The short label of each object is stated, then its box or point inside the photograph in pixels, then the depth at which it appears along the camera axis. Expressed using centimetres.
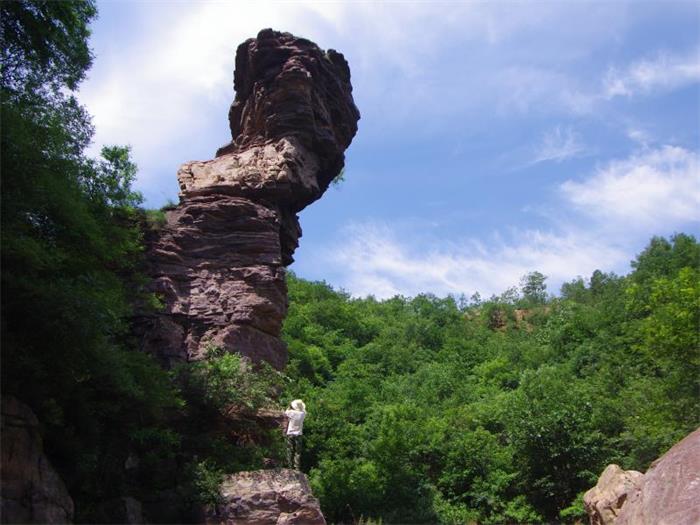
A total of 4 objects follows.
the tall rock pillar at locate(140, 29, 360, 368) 1633
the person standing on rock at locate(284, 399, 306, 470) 1430
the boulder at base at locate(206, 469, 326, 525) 1209
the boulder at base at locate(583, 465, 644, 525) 1466
